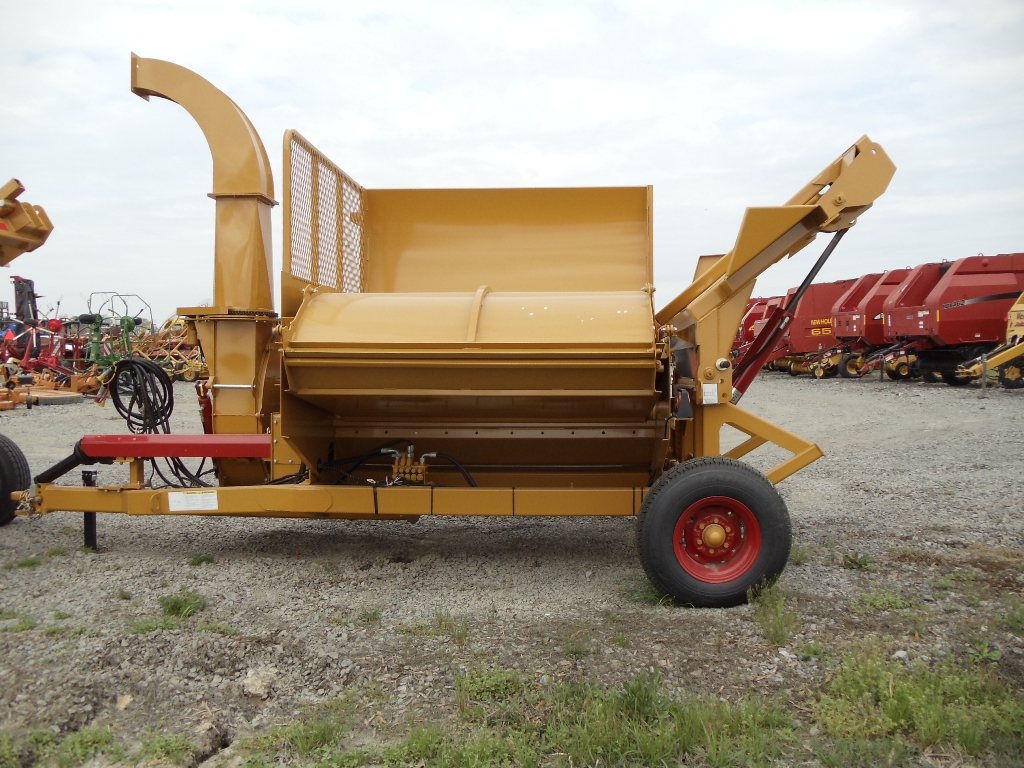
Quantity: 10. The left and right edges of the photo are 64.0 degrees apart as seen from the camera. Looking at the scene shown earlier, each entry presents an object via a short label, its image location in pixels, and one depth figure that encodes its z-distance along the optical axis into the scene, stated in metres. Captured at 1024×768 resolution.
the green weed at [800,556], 4.68
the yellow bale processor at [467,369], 4.04
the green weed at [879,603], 3.83
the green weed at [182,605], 3.87
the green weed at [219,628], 3.60
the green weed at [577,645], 3.34
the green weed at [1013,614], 3.48
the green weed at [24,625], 3.63
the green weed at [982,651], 3.18
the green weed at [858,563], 4.57
